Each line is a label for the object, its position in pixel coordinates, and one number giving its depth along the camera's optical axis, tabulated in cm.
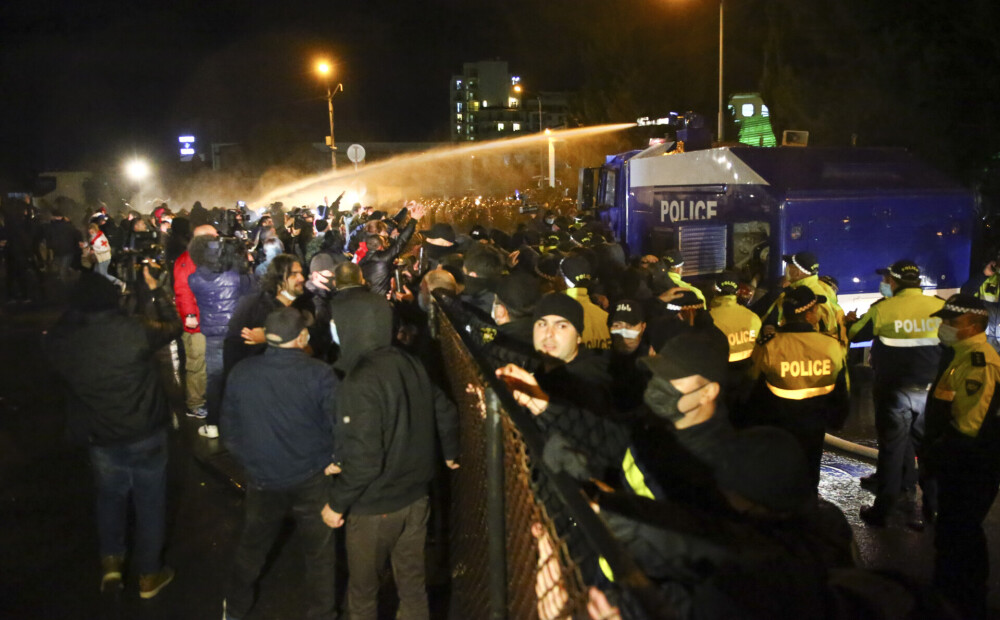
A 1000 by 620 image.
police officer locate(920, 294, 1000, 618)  435
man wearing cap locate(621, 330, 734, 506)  258
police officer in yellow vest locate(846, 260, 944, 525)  557
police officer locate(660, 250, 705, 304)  837
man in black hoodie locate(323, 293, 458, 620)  358
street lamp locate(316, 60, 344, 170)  2805
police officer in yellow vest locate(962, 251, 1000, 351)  788
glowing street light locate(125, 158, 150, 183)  5250
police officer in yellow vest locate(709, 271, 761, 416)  614
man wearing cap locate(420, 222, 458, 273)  798
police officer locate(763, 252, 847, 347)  676
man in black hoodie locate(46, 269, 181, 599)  446
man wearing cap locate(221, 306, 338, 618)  400
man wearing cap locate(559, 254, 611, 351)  581
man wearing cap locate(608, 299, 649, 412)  485
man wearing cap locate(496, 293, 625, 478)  315
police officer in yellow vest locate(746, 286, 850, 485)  498
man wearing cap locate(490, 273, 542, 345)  480
